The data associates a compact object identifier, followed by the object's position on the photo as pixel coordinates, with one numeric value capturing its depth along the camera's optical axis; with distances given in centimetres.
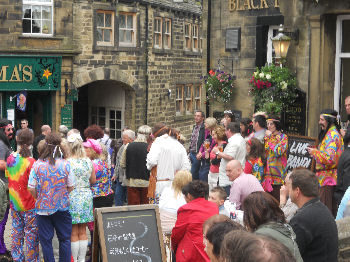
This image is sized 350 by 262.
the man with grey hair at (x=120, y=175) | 1139
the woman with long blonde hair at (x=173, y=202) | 752
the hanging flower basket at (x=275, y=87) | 1250
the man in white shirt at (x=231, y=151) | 1005
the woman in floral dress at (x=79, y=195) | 826
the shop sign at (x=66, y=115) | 2183
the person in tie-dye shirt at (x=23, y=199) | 831
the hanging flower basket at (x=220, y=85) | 1412
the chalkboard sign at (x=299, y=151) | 1077
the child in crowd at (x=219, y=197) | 709
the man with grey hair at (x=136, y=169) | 1085
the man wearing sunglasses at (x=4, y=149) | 890
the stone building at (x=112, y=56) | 2098
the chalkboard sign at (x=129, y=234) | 686
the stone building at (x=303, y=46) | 1173
